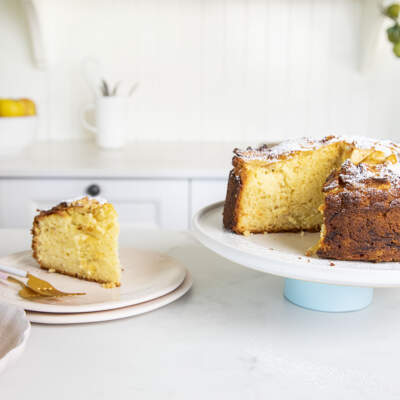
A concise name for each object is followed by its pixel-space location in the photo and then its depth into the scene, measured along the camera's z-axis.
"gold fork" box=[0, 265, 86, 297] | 0.78
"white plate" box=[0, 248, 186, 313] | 0.74
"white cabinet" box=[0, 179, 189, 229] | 1.92
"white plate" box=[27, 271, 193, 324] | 0.73
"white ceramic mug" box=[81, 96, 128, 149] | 2.22
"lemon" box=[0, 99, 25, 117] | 2.06
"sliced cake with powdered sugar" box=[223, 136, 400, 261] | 0.82
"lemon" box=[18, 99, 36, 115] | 2.15
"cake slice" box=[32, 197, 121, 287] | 0.85
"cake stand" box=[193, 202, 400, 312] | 0.68
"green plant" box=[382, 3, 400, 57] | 2.02
